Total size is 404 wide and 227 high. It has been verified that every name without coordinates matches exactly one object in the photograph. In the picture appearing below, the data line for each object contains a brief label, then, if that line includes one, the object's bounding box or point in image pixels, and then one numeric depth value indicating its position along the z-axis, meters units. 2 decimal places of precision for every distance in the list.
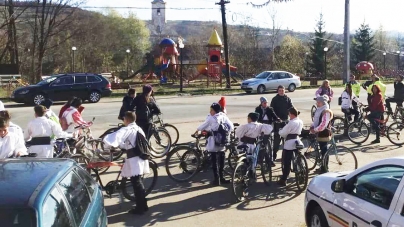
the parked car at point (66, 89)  23.91
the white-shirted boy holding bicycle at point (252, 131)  8.88
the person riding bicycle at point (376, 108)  13.00
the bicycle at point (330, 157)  9.59
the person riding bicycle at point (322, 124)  9.33
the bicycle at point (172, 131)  12.80
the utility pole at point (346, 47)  18.27
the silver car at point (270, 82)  31.47
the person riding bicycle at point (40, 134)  8.10
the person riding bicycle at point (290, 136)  8.67
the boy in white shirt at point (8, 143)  7.01
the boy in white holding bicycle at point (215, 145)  8.95
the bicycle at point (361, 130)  13.23
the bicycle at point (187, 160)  9.41
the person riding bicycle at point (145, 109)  11.12
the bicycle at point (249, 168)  8.16
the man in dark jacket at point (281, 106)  11.27
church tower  147.88
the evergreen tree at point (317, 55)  60.31
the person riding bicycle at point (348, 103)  14.66
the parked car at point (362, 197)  4.57
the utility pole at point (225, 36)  35.06
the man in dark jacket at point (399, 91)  15.48
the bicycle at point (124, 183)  7.90
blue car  3.50
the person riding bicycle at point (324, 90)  15.12
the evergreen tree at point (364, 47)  65.38
